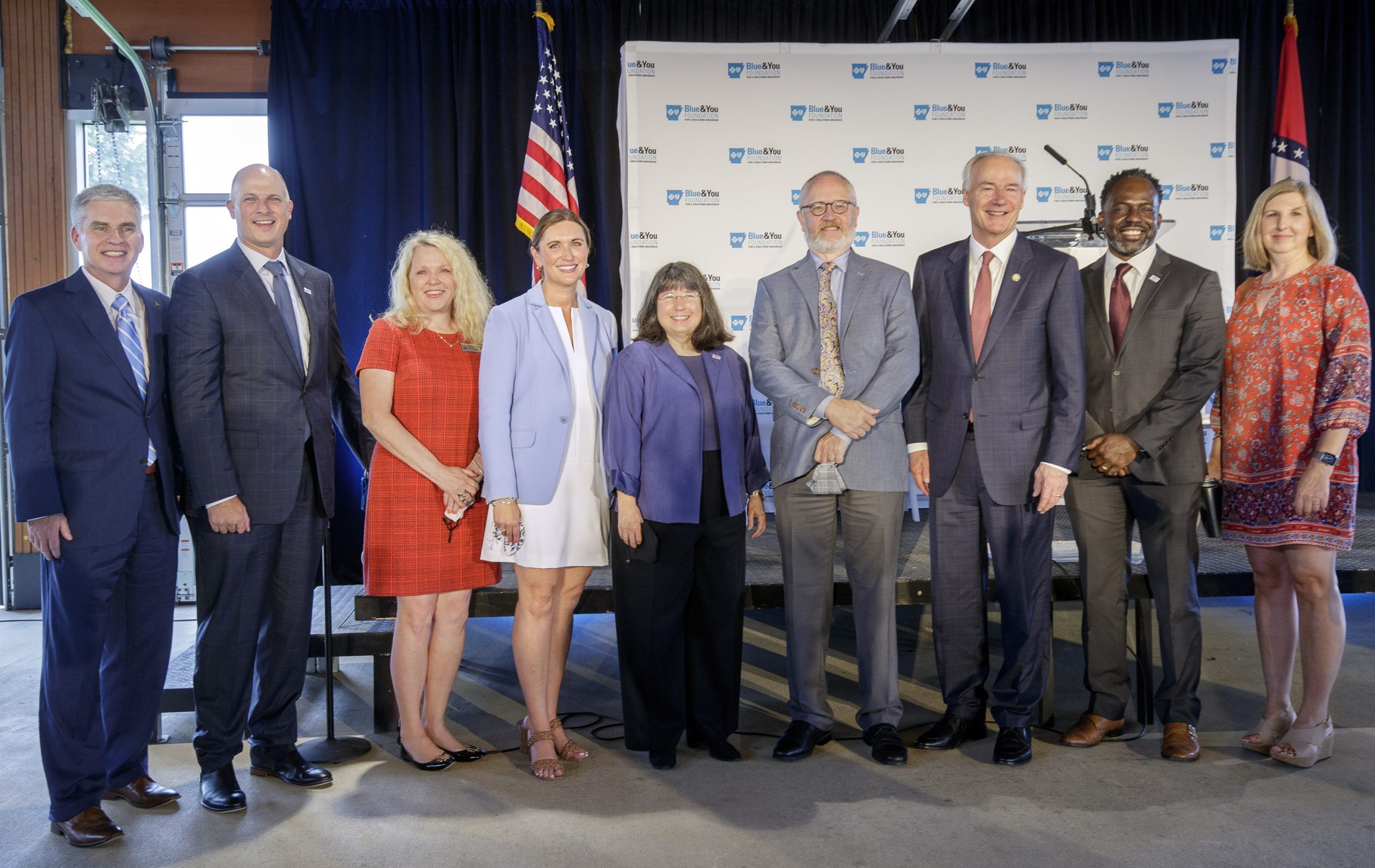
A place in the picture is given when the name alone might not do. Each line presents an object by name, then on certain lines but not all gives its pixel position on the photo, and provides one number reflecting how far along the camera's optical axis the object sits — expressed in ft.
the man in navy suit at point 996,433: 9.25
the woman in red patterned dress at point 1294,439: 9.03
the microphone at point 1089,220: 11.58
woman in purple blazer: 9.19
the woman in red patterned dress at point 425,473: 9.22
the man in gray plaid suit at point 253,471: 8.54
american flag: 17.31
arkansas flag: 18.11
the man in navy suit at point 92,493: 7.91
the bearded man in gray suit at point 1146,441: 9.40
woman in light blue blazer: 9.10
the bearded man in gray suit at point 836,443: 9.45
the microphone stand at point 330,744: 9.86
